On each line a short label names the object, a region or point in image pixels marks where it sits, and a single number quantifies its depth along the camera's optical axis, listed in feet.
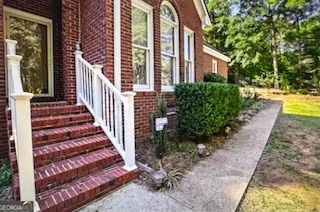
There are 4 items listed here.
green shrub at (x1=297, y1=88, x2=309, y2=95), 39.76
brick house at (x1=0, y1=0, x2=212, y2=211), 7.25
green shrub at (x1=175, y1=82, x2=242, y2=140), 10.50
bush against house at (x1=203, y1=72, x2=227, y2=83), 22.16
